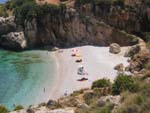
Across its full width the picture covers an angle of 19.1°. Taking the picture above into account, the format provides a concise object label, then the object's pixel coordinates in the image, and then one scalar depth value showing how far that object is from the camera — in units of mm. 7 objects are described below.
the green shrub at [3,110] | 35834
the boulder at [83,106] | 27456
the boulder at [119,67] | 58306
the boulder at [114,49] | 68469
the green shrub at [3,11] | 83512
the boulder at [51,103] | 30155
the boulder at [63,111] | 27220
